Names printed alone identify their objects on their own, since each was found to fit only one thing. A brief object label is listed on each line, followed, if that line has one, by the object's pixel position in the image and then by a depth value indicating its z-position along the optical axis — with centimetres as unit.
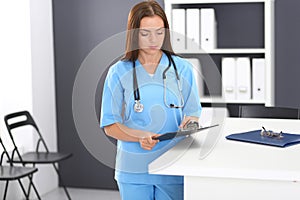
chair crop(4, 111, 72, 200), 388
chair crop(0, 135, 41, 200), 351
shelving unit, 427
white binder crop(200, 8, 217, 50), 414
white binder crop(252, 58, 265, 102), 414
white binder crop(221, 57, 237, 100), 418
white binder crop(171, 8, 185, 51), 418
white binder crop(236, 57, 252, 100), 415
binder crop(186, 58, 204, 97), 426
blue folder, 229
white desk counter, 189
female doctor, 227
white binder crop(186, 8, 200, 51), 416
